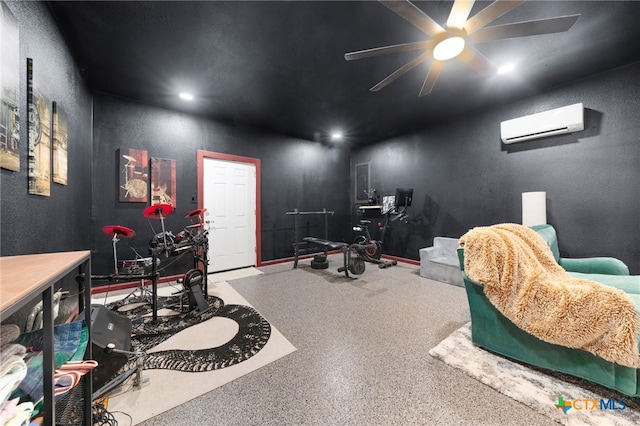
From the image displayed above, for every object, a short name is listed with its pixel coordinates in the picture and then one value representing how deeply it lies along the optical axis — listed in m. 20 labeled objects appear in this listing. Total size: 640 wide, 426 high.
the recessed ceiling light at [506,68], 2.59
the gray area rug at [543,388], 1.22
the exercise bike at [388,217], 4.25
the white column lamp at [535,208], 2.92
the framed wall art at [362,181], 5.53
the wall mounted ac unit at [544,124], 2.79
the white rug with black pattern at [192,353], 1.37
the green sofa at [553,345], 1.28
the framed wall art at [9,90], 1.18
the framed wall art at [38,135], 1.48
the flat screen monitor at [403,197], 4.23
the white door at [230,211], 4.00
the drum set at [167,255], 2.12
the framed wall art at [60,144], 1.84
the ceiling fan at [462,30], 1.41
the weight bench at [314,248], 3.78
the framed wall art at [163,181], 3.45
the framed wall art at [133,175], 3.25
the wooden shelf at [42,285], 0.56
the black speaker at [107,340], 1.29
